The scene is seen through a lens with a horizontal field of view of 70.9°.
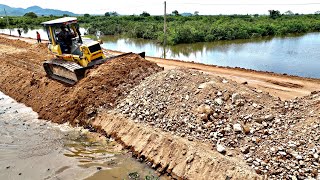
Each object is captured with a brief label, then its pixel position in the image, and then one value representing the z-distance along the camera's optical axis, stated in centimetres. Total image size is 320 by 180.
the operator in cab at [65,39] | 999
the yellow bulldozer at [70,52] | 932
